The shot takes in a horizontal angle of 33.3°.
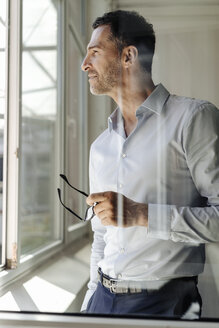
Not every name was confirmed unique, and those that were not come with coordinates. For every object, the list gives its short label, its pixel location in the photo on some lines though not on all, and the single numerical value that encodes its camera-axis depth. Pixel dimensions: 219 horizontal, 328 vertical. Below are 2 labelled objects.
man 0.83
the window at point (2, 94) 1.10
